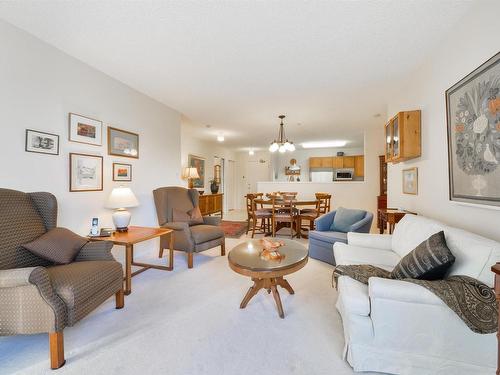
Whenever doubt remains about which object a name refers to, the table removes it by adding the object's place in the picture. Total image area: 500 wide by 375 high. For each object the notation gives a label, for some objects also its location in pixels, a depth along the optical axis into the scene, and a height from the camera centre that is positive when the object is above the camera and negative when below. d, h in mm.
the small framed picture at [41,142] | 2188 +462
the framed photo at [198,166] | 6771 +694
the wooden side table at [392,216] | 2898 -338
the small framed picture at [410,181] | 2842 +104
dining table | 4699 -279
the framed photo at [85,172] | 2602 +201
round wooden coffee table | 1971 -661
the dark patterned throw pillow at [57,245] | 1854 -461
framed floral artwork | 1547 +396
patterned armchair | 1475 -623
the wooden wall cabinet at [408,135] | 2699 +628
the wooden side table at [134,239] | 2387 -525
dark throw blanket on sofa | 1202 -584
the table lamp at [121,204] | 2764 -171
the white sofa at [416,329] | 1301 -806
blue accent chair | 3219 -640
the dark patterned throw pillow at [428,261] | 1459 -470
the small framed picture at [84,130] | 2588 +694
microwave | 8141 +487
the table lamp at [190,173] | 6105 +421
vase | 7660 +72
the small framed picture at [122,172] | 3189 +247
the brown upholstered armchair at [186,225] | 3234 -540
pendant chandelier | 4586 +840
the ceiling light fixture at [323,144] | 7527 +1506
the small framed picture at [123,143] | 3107 +648
